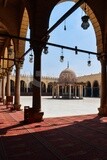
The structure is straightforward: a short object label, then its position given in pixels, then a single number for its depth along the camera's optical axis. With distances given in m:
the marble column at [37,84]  10.88
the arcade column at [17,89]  16.43
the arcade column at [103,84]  13.44
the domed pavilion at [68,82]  47.63
